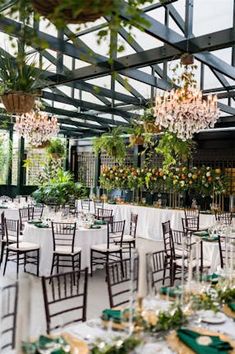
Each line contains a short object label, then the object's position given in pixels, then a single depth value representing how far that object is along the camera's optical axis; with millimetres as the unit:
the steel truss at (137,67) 5648
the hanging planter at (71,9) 1513
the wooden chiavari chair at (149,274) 2111
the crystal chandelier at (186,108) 6918
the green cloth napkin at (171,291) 2552
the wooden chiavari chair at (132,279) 2235
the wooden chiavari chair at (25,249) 6356
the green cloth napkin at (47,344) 1902
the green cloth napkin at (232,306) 2601
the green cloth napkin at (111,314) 2373
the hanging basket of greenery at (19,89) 4602
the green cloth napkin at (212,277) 2863
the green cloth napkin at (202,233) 6367
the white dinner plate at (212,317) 2447
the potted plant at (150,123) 9414
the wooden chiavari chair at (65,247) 6195
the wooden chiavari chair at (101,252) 6535
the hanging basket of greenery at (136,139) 10602
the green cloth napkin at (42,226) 6664
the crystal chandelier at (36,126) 9414
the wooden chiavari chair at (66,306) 4520
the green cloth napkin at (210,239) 5884
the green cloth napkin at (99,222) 7176
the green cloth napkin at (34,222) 6977
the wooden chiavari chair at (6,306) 2226
